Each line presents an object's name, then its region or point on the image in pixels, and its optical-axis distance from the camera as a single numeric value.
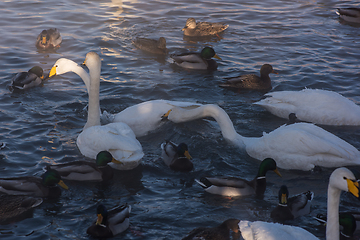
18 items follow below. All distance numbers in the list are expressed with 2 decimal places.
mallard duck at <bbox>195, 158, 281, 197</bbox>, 6.45
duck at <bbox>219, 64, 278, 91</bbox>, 10.61
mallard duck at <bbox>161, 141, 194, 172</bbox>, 7.07
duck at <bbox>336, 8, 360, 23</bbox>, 15.75
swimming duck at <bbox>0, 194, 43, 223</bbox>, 5.79
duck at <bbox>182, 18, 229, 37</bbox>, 14.30
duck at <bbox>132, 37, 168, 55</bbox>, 12.80
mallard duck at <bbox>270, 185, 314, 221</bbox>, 5.84
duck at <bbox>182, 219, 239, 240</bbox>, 5.28
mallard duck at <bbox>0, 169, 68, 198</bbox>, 6.18
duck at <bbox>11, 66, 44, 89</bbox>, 9.91
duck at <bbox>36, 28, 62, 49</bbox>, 12.51
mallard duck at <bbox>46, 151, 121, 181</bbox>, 6.66
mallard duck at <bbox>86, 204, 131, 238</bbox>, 5.39
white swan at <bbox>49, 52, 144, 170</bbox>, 6.91
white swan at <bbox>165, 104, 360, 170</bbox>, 7.04
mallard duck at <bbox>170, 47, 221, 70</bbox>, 11.91
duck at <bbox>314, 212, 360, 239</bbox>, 5.49
